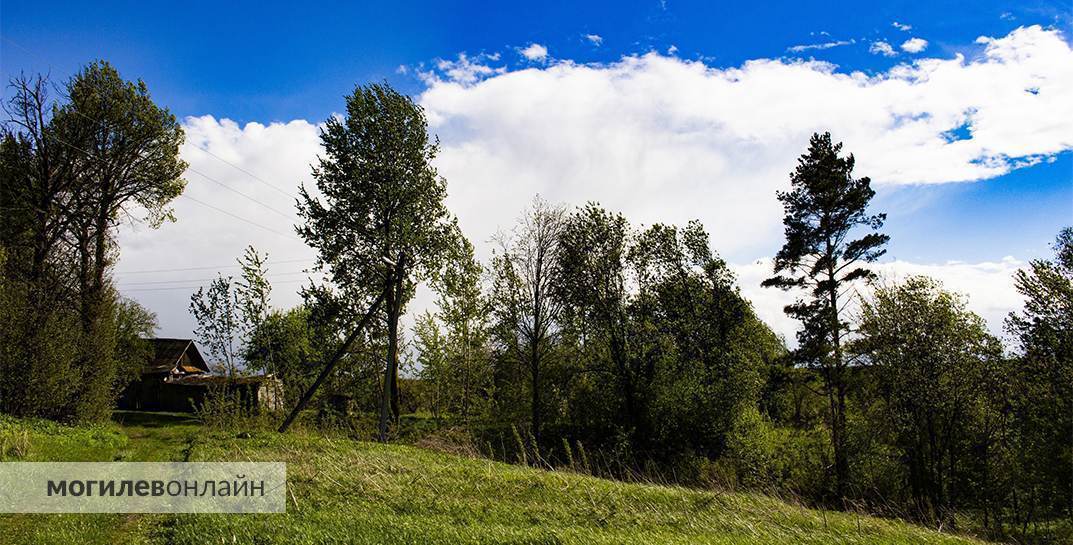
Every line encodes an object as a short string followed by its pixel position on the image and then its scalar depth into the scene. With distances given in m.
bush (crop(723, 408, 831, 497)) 25.77
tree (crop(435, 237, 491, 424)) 37.66
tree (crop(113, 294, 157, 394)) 34.69
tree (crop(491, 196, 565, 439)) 32.47
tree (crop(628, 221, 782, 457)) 27.92
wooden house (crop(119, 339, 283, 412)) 46.39
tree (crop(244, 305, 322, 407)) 31.59
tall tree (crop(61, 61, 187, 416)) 22.89
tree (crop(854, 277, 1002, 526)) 22.30
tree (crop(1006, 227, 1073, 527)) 19.47
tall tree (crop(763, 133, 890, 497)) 25.00
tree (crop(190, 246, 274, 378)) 32.38
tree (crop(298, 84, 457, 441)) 23.80
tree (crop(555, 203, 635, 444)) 31.70
